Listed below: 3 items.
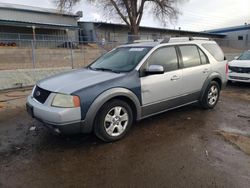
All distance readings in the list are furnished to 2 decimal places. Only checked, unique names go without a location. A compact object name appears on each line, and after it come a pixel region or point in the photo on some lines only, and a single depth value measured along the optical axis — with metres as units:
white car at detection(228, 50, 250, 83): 8.39
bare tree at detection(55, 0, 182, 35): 27.14
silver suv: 3.32
